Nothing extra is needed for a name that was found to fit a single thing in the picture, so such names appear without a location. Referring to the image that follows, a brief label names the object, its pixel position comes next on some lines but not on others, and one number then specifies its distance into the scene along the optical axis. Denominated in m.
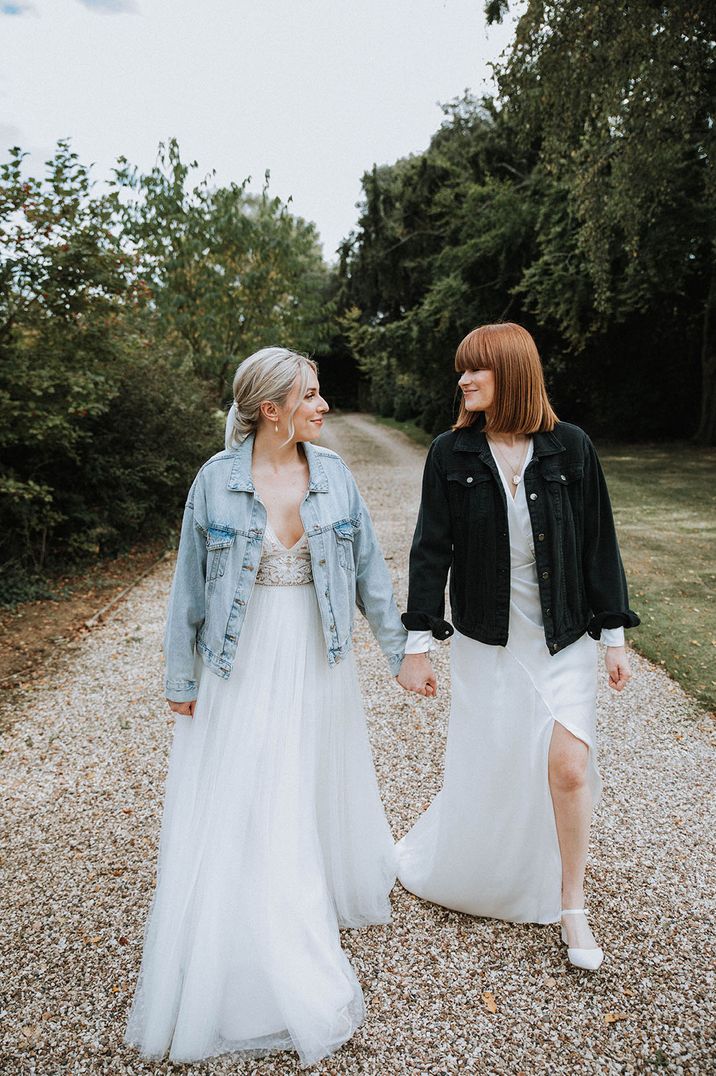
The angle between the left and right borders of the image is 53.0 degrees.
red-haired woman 2.47
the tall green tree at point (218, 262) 12.55
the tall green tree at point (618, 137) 9.89
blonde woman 2.18
